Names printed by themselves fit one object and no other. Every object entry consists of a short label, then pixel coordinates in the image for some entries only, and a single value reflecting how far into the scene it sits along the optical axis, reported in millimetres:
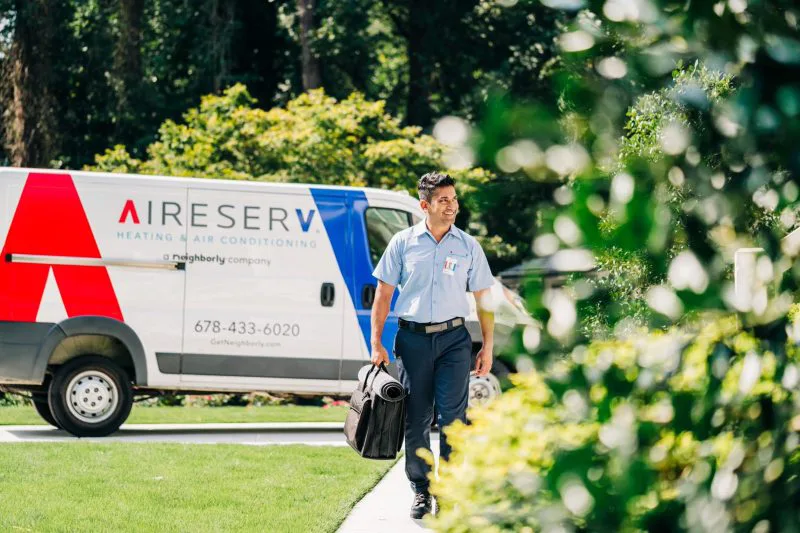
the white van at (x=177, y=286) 19522
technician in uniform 12581
